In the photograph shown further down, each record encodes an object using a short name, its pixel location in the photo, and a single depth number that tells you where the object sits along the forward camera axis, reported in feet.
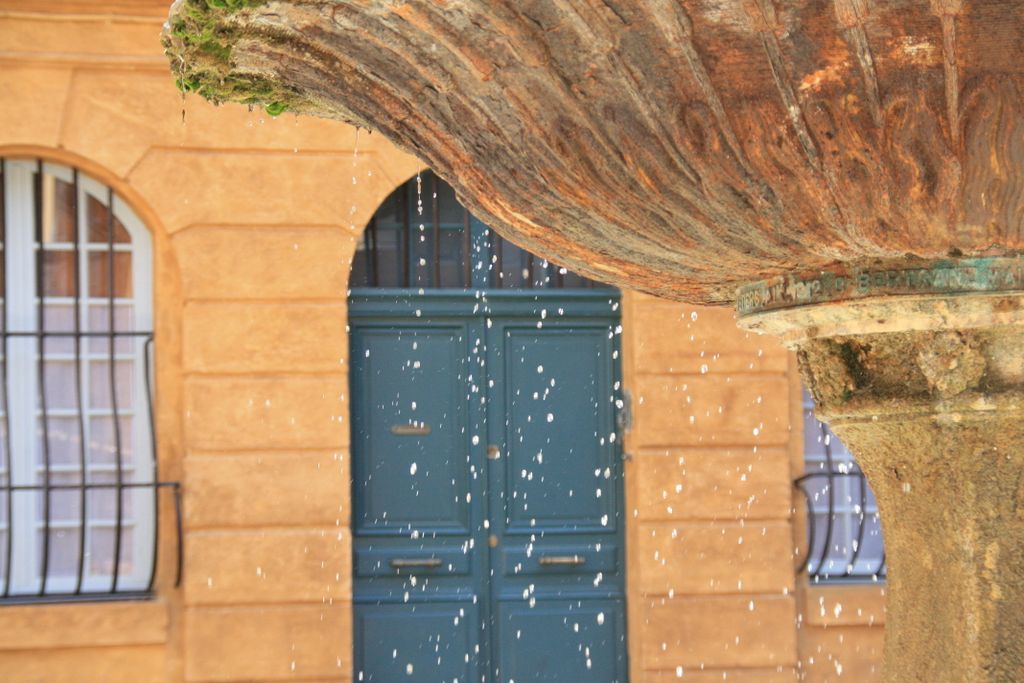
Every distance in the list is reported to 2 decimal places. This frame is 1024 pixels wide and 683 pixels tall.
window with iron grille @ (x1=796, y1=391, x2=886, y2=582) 52.18
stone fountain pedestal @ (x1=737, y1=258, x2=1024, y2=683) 19.58
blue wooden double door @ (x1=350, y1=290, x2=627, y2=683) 50.00
